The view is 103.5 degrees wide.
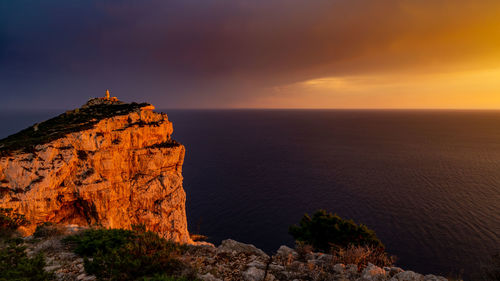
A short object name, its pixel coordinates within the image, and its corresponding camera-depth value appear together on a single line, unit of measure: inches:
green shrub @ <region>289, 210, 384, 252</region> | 870.9
